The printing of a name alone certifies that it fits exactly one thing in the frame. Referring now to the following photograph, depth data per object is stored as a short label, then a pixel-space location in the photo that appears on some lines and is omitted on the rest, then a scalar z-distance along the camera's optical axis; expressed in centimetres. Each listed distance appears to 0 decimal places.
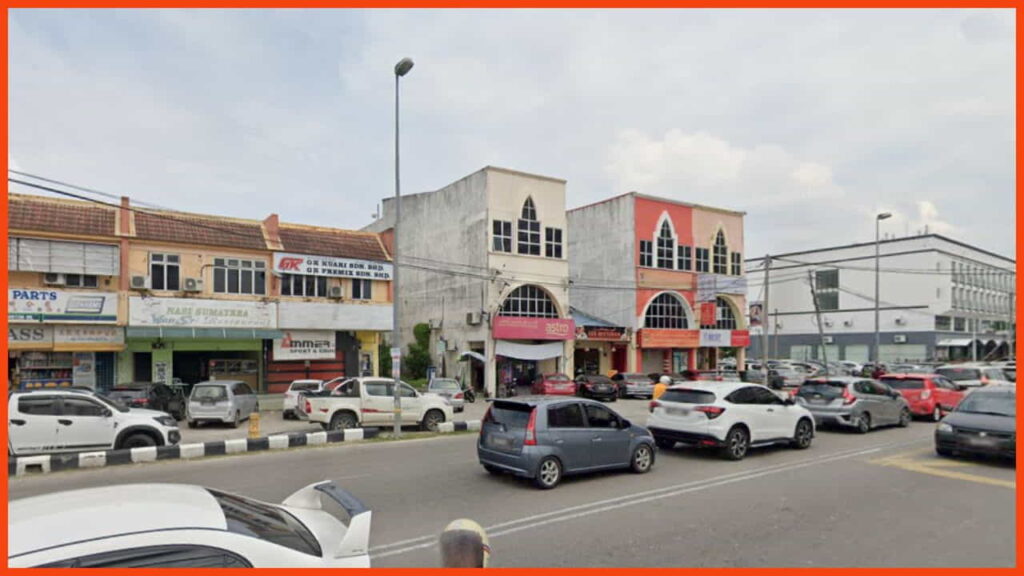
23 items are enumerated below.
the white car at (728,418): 1188
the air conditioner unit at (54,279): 2054
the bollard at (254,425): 1501
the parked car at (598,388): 2803
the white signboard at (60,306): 1981
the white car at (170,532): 286
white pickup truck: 1652
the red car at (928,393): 1888
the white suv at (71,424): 1196
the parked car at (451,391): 2317
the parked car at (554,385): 2720
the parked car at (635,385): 2992
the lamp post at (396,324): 1564
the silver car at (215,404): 1816
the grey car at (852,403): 1570
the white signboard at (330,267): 2477
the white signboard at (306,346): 2477
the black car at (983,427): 1112
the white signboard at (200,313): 2173
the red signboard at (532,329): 2975
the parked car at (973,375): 2353
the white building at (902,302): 5728
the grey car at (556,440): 955
